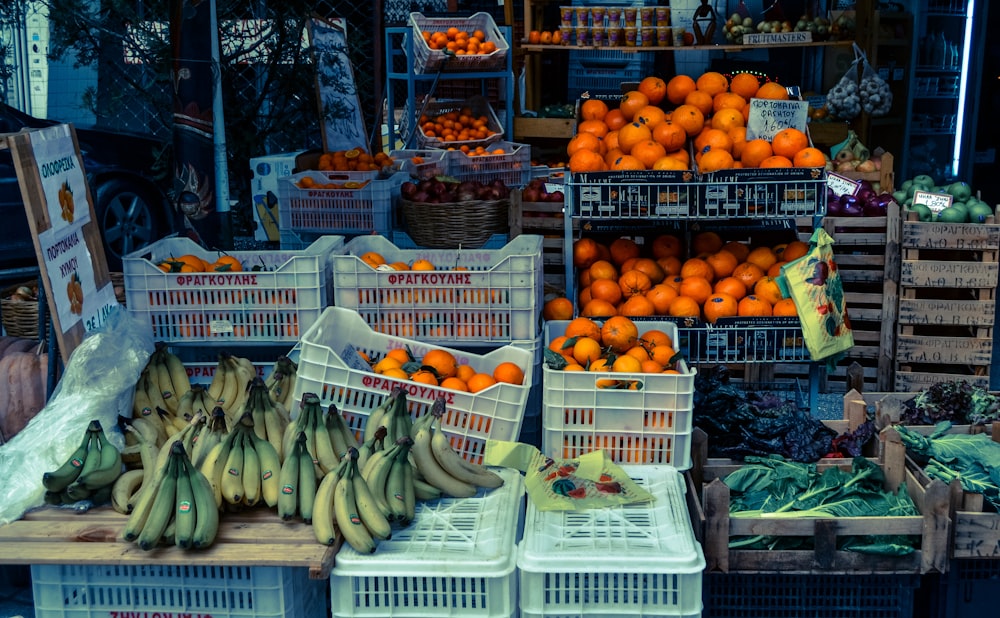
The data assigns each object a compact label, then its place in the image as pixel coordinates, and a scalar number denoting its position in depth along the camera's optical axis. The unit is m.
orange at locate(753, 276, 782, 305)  4.98
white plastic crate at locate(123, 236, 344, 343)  4.66
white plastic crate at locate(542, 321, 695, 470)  3.88
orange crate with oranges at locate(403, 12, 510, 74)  9.05
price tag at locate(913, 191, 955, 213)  6.33
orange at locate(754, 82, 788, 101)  5.14
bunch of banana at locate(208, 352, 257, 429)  4.40
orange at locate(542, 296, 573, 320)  4.99
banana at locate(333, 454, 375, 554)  3.20
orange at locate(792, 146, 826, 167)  4.75
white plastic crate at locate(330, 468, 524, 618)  3.11
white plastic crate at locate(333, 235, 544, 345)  4.55
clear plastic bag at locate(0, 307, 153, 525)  3.65
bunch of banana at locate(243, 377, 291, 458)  3.83
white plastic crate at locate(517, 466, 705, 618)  3.10
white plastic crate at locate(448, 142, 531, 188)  8.23
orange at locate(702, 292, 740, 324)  4.91
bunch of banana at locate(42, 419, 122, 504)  3.50
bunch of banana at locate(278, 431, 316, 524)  3.40
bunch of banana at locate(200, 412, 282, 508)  3.45
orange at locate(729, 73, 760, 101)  5.25
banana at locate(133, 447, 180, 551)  3.16
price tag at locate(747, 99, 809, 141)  5.00
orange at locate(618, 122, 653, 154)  5.06
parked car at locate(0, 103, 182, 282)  8.51
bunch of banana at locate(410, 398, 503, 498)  3.62
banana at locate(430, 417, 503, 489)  3.65
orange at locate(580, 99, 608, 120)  5.48
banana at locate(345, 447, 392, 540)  3.24
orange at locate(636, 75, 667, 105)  5.35
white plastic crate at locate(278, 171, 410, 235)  6.74
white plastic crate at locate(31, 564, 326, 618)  3.24
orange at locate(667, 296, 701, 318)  4.91
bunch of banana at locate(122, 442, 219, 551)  3.18
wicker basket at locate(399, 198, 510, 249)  6.31
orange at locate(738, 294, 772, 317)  4.91
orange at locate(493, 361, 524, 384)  4.15
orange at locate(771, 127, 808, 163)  4.85
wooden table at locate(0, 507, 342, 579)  3.15
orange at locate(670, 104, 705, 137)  5.11
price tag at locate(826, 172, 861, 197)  6.59
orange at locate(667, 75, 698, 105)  5.33
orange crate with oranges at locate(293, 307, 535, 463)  3.96
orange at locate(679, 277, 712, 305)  5.00
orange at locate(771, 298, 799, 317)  4.90
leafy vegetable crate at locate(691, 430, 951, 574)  3.46
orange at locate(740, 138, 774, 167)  4.83
